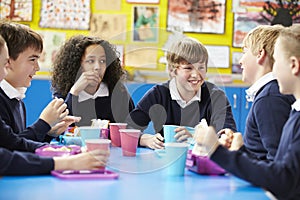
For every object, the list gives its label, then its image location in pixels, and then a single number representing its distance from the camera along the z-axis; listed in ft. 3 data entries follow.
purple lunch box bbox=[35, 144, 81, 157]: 4.73
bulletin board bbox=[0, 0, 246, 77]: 13.20
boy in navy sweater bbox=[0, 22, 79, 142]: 5.82
